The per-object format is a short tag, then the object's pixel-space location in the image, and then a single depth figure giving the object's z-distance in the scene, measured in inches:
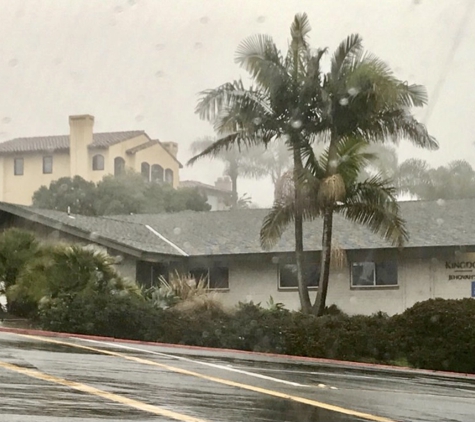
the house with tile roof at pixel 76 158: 2726.4
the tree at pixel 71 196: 2182.6
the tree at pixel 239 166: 3070.9
